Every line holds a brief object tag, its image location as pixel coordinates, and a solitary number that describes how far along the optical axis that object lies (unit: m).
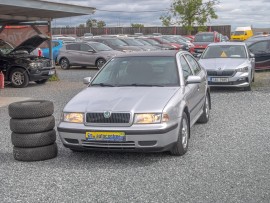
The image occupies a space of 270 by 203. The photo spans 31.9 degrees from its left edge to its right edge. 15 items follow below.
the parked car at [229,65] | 13.98
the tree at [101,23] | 91.94
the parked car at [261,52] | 19.83
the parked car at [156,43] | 28.98
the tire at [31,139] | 6.67
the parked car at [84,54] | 23.41
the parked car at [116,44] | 25.83
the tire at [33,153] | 6.71
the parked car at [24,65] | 16.59
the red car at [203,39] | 26.95
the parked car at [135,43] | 27.14
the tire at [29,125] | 6.61
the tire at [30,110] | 6.58
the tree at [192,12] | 50.69
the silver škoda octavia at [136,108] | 6.26
